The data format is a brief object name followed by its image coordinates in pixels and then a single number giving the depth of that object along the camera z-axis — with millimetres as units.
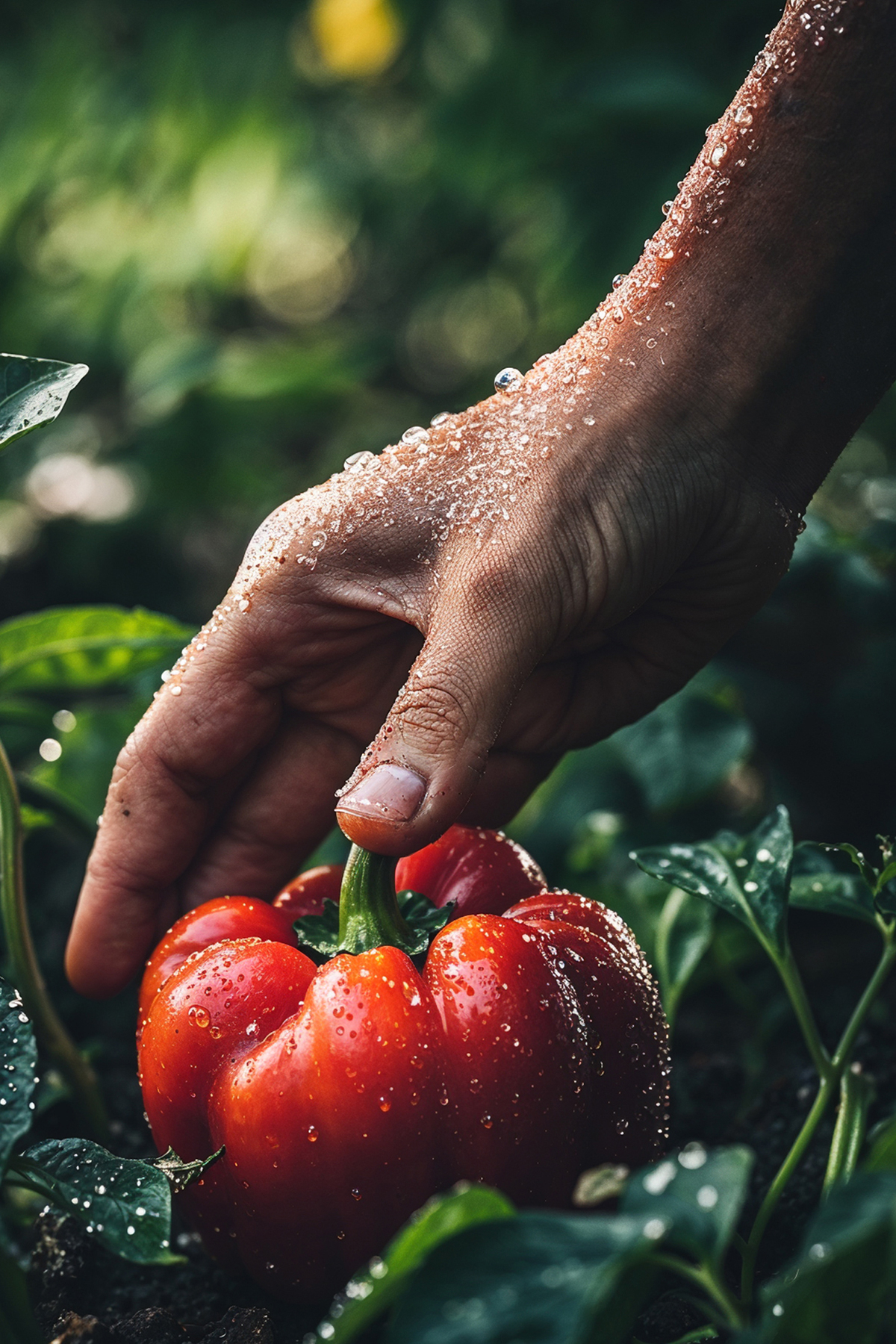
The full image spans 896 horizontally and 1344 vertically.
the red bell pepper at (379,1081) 447
